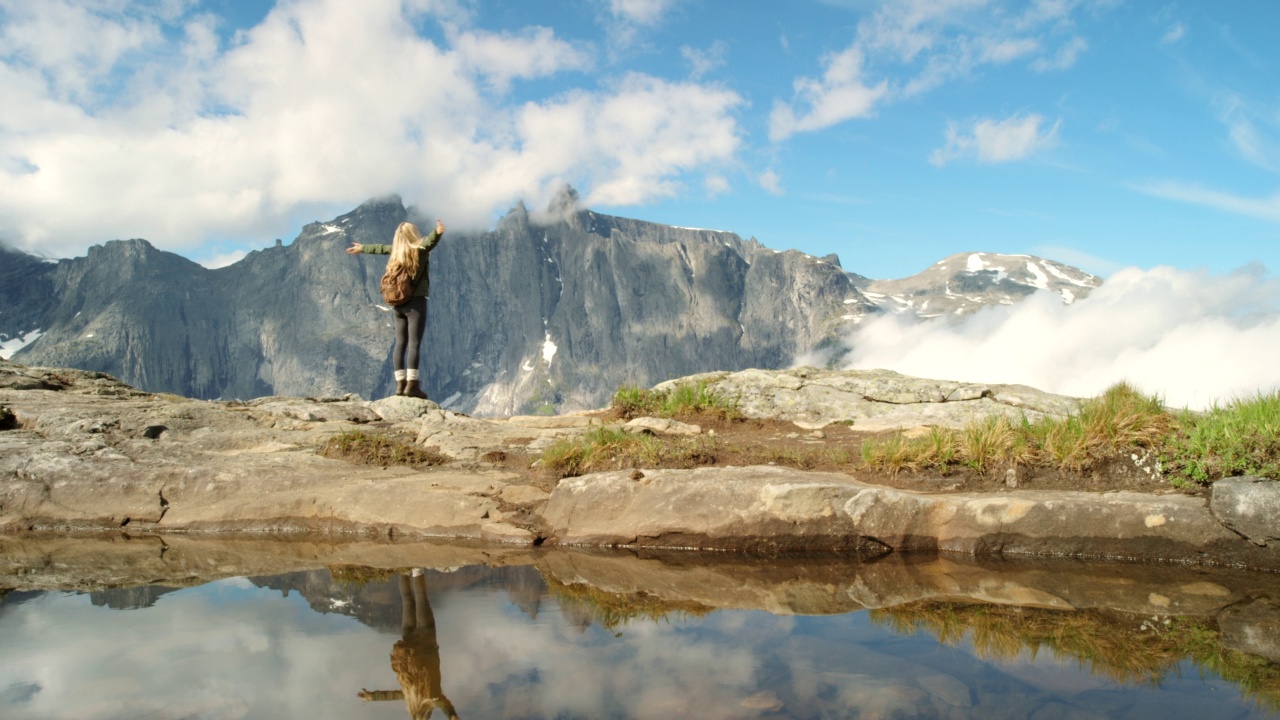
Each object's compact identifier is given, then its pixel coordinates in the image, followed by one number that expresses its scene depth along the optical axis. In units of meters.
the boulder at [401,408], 15.86
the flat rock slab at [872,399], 14.70
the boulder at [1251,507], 8.15
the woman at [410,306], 16.86
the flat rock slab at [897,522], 8.53
